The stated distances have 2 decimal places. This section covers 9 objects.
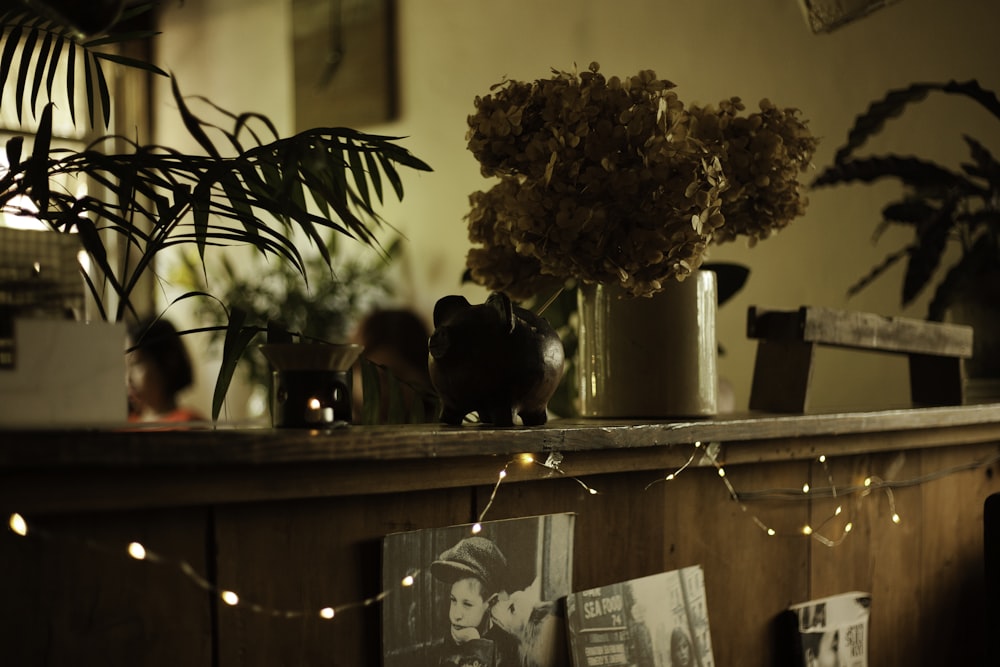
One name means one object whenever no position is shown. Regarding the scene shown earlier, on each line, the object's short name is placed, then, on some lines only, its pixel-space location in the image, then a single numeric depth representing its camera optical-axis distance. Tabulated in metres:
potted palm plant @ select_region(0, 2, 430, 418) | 0.94
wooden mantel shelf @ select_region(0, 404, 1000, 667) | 0.73
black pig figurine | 0.98
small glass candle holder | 0.83
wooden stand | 1.37
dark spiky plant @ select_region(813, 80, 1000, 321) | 1.85
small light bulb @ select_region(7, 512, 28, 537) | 0.70
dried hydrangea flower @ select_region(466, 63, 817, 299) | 1.09
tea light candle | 0.84
